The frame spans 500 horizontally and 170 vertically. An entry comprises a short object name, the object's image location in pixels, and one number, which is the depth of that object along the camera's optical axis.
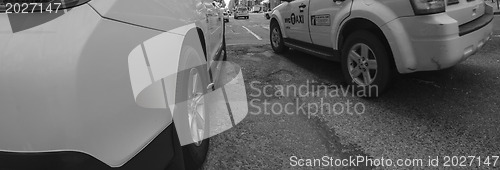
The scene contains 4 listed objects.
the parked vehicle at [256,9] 73.70
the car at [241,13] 34.34
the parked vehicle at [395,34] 2.86
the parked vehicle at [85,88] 1.33
